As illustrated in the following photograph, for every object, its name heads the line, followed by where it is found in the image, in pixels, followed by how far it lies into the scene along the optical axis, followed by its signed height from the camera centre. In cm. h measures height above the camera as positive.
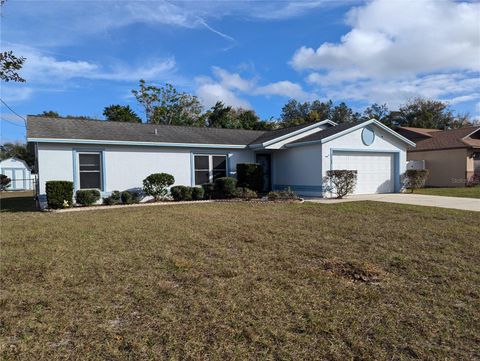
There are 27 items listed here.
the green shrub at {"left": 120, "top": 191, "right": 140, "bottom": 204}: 1442 -77
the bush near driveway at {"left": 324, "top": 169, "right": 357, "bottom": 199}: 1569 -27
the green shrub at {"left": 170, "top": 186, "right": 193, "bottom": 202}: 1542 -68
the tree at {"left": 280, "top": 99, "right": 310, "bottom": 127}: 5581 +1043
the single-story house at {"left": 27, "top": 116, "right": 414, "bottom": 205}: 1395 +108
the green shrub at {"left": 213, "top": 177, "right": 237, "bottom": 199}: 1581 -46
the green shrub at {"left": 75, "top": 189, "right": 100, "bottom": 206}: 1342 -68
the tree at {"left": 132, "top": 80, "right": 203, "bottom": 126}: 3906 +793
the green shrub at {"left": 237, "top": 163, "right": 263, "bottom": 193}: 1677 +5
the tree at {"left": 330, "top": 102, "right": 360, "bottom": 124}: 5675 +979
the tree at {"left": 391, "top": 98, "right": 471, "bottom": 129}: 4899 +808
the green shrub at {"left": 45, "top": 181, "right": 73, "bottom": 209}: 1258 -52
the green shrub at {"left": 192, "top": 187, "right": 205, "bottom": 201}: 1564 -70
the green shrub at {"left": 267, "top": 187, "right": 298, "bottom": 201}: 1438 -81
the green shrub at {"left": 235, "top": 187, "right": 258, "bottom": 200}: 1578 -74
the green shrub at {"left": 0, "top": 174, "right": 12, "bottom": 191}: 3250 -19
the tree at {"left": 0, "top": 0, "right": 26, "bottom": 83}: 392 +128
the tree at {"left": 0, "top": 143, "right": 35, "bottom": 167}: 4786 +380
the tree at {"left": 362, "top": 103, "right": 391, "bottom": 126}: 5711 +1028
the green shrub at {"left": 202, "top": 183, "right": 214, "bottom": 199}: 1614 -59
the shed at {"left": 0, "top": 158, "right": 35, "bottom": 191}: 3459 +66
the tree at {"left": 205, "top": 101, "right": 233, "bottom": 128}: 3862 +650
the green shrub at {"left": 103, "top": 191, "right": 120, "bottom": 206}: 1419 -82
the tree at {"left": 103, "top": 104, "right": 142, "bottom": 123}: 3872 +715
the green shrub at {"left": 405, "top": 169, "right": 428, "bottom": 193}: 1823 -21
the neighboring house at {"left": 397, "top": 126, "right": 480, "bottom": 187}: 2319 +123
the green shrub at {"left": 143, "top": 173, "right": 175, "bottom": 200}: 1495 -24
